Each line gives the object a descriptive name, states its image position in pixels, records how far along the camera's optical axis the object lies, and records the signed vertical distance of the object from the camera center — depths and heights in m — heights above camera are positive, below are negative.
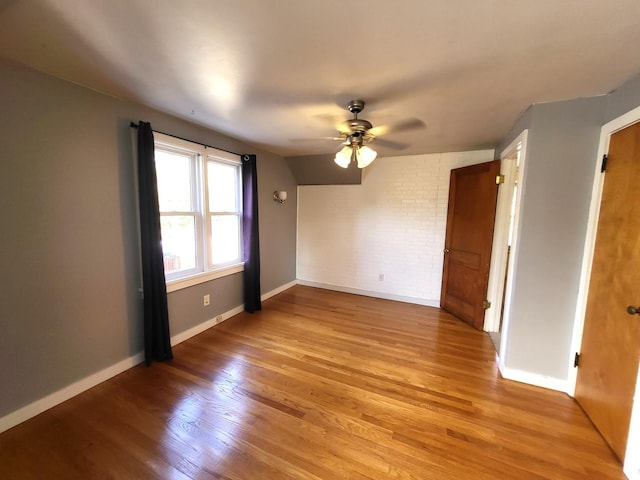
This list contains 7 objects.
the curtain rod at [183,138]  2.20 +0.74
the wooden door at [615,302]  1.54 -0.55
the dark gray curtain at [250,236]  3.42 -0.32
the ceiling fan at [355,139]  2.00 +0.61
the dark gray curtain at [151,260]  2.24 -0.45
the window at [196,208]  2.65 +0.04
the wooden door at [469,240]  3.10 -0.30
